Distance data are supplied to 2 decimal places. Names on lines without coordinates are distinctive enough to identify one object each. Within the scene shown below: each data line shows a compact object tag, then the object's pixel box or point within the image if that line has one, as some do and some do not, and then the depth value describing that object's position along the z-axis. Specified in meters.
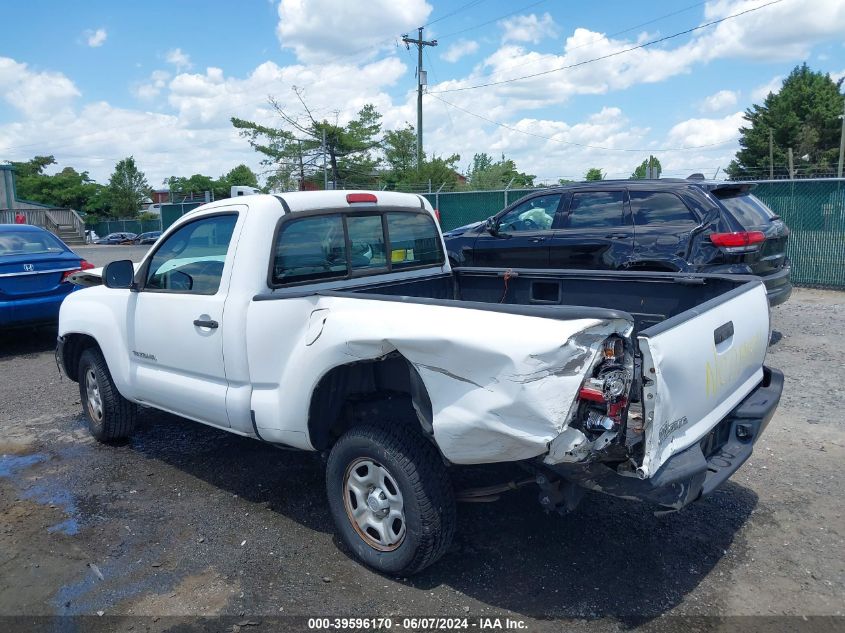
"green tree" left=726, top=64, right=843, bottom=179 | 44.53
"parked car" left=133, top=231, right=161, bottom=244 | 40.34
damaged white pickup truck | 2.66
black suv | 7.17
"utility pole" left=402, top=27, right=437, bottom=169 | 32.59
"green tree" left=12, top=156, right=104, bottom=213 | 64.94
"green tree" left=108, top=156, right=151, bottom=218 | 61.72
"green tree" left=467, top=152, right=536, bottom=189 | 48.91
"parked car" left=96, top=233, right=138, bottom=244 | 46.22
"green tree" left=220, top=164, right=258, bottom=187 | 63.17
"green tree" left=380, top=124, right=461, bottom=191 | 35.38
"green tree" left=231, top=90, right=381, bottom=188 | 34.44
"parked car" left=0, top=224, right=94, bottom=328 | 8.23
